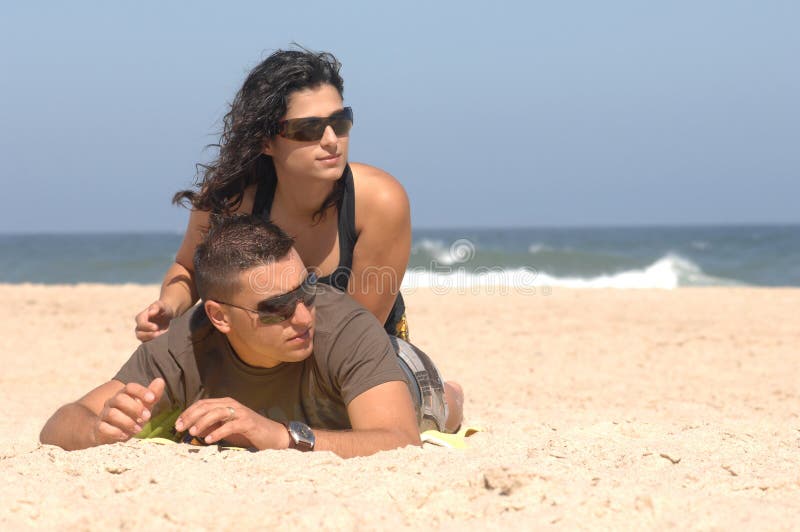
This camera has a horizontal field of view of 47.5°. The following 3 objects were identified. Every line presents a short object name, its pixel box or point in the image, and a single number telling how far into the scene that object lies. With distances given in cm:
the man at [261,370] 304
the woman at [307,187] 378
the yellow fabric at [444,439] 357
